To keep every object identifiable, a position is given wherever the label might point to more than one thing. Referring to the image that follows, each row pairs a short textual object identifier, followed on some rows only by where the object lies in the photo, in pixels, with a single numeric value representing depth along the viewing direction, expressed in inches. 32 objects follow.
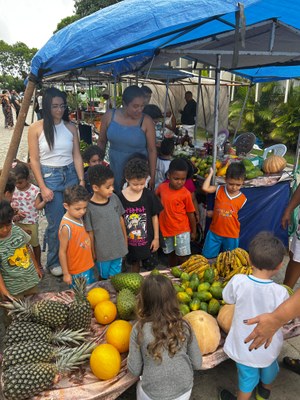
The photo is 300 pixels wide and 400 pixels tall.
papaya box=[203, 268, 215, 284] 116.0
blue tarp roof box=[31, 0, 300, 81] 87.1
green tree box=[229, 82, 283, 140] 500.4
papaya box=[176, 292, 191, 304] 104.5
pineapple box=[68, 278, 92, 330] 92.4
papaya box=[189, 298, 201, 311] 102.2
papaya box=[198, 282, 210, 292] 110.2
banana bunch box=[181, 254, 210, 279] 122.3
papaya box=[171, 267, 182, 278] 123.9
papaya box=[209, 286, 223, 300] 108.5
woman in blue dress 144.1
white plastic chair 228.1
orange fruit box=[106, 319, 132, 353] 89.1
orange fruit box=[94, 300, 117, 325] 99.0
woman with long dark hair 135.9
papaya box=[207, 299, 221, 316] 103.6
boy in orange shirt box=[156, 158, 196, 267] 142.7
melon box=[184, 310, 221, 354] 91.3
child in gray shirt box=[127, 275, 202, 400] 70.0
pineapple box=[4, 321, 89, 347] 84.2
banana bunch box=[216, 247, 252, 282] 120.3
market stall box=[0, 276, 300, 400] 78.5
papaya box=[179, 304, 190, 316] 100.6
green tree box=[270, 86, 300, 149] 442.0
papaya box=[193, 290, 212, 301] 106.4
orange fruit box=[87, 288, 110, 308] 105.7
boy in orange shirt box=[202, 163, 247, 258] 150.8
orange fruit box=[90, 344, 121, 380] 81.6
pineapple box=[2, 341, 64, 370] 78.3
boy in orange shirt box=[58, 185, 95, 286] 111.5
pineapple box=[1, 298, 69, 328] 89.7
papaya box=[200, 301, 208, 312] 103.7
